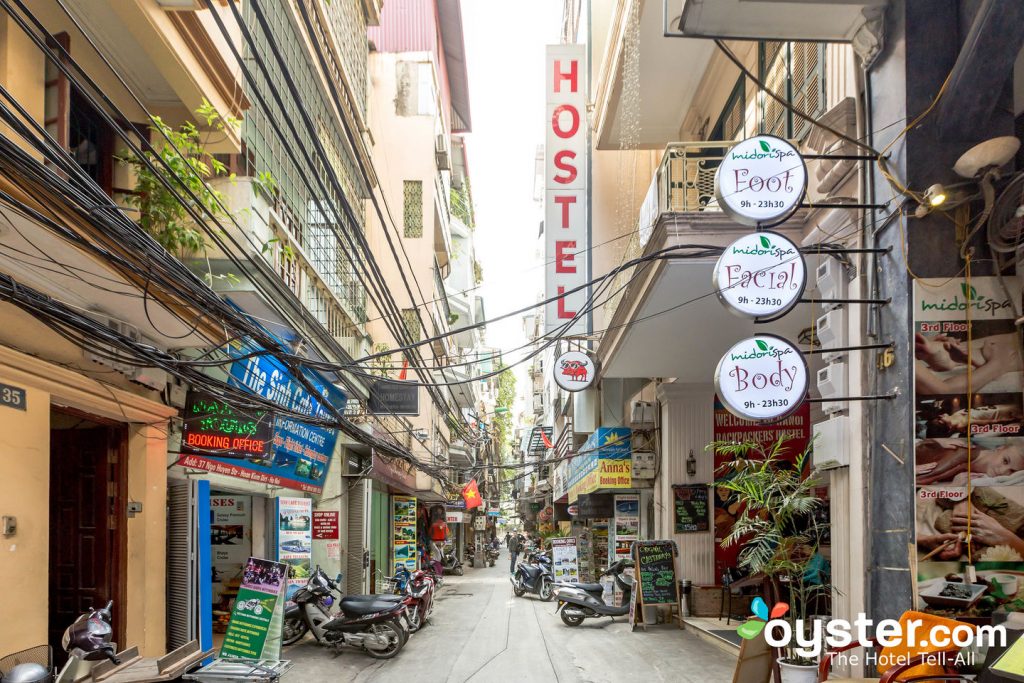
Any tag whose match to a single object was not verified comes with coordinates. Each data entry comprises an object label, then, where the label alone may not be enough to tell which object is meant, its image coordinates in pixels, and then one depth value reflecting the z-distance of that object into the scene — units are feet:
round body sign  20.61
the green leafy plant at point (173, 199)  24.35
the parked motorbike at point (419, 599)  42.13
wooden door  26.20
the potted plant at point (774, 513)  23.36
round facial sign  20.65
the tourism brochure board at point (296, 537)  38.42
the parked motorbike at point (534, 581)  67.51
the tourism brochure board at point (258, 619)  28.32
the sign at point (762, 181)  20.61
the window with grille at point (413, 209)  81.76
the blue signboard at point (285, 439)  33.42
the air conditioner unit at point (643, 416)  52.06
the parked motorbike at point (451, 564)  108.99
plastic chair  14.57
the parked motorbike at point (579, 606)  47.11
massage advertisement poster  19.22
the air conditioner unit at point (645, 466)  51.75
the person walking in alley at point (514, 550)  92.73
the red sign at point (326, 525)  48.34
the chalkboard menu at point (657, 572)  44.06
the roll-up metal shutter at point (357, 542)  56.65
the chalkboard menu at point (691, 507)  46.24
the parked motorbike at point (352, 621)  35.45
